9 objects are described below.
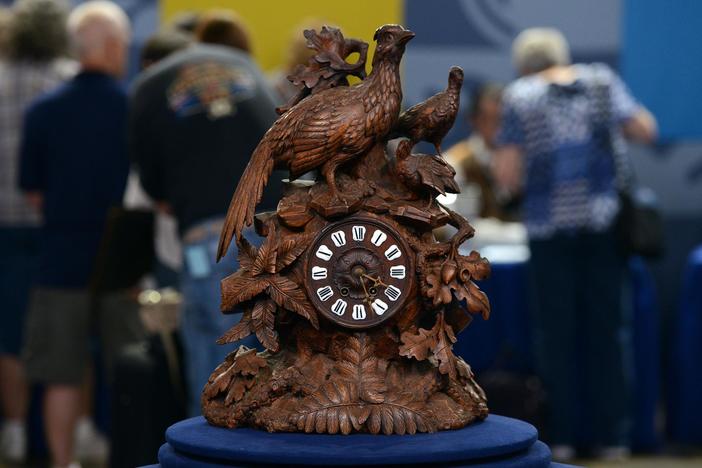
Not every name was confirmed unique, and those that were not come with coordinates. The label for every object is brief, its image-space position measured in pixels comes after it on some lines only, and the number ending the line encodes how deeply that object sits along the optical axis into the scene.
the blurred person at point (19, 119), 10.43
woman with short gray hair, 9.99
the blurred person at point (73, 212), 9.56
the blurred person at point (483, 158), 12.62
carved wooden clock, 4.76
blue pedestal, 4.29
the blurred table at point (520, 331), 10.41
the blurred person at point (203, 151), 7.50
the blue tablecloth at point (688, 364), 11.12
